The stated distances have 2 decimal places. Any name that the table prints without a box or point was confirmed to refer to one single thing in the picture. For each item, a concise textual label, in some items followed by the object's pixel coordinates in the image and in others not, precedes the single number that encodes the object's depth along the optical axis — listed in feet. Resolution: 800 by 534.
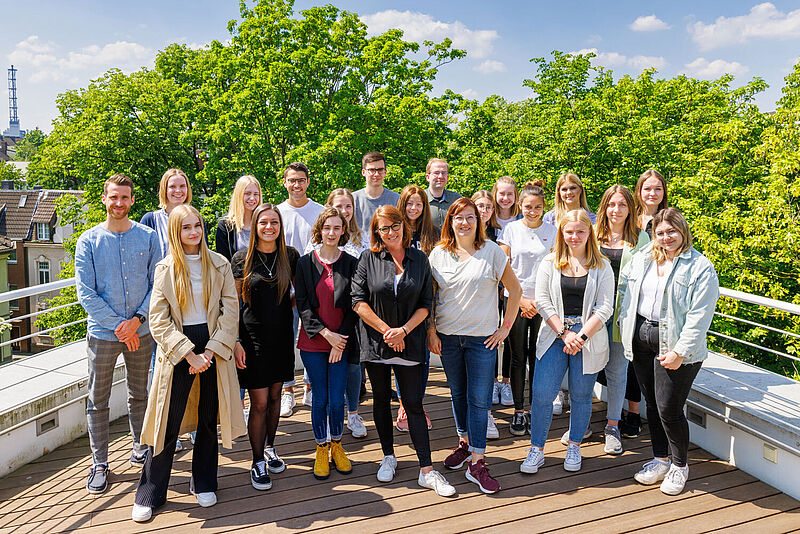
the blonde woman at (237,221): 12.97
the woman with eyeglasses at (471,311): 11.14
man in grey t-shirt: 15.17
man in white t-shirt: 14.40
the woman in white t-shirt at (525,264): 13.53
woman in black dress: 11.03
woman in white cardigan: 11.61
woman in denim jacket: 10.61
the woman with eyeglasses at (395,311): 10.80
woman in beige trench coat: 10.11
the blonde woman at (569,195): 13.94
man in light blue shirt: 10.98
